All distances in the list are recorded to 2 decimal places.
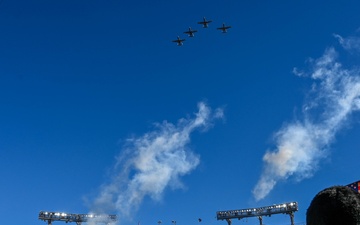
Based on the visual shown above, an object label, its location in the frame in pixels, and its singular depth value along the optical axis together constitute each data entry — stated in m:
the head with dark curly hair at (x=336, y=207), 7.52
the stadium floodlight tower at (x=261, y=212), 77.50
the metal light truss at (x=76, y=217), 81.81
